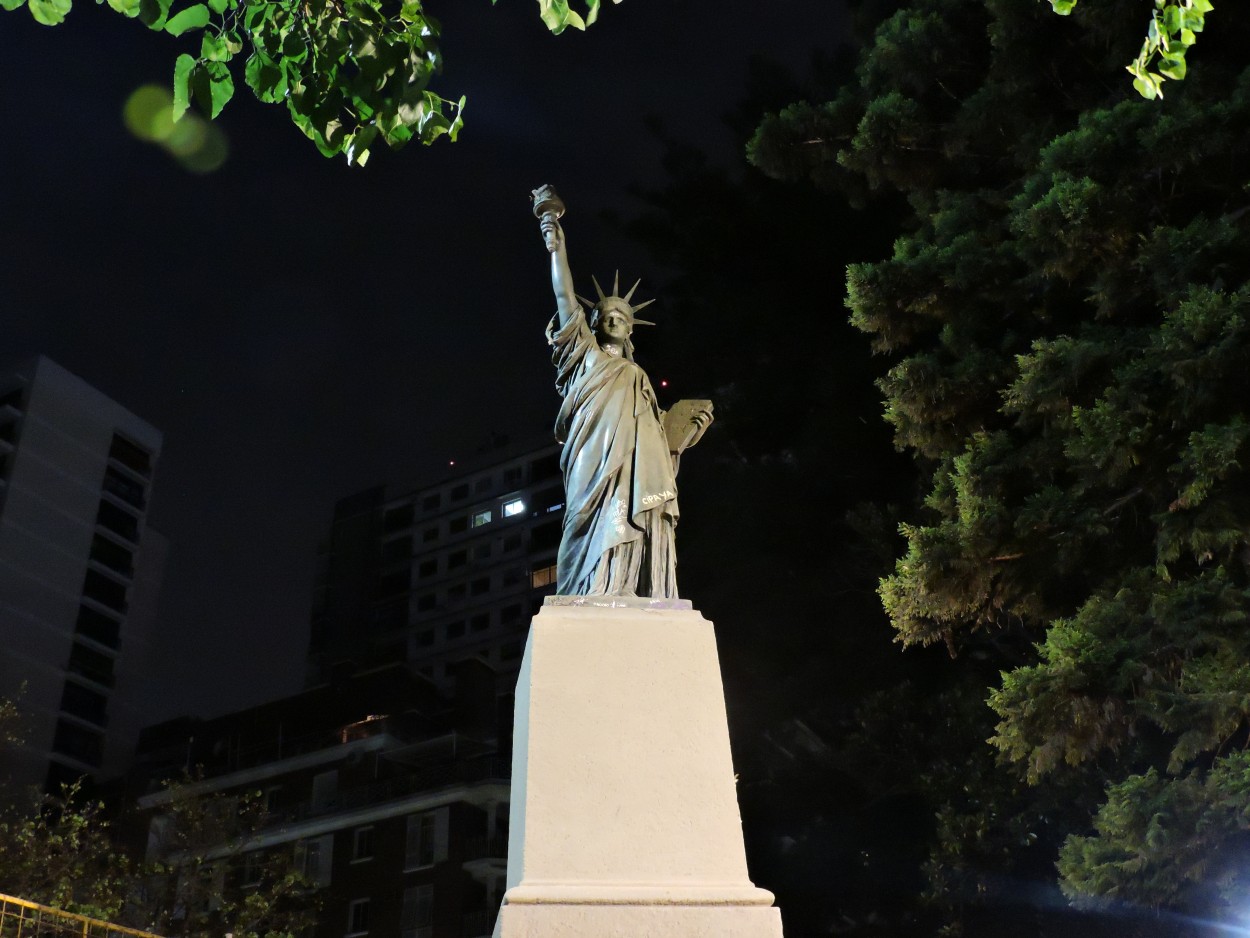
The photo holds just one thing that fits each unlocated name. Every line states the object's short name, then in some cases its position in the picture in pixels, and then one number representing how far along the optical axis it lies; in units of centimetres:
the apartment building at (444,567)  6078
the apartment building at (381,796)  3303
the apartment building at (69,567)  5694
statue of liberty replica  633
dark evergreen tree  926
